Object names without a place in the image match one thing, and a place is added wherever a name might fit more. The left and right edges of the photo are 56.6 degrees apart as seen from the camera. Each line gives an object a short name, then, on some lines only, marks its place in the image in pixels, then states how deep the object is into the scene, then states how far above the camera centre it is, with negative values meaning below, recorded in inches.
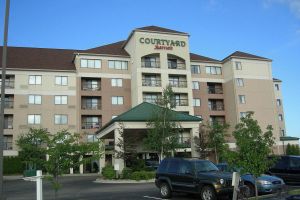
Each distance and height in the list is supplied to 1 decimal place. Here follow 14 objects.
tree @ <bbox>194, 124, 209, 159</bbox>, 1291.4 -4.6
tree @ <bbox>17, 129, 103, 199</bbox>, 384.5 -5.9
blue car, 518.1 -80.3
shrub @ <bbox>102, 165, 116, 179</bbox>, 911.0 -85.7
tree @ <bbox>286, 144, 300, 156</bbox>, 1721.0 -64.2
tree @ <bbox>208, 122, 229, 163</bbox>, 1324.9 +25.6
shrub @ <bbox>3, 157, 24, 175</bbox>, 1411.4 -76.7
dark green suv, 444.4 -59.2
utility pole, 316.9 +77.9
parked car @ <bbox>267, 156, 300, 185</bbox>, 626.0 -65.9
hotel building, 1555.3 +360.1
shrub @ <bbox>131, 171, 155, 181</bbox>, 852.3 -91.7
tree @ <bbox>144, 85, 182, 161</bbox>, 935.2 +42.5
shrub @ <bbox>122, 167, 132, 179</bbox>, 890.6 -85.9
